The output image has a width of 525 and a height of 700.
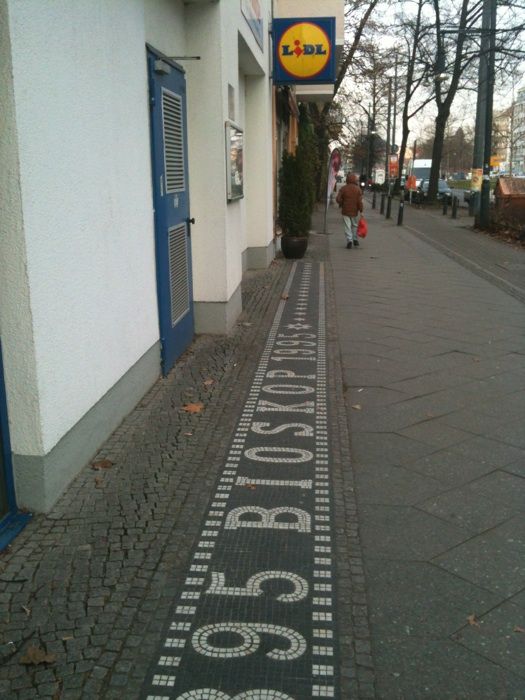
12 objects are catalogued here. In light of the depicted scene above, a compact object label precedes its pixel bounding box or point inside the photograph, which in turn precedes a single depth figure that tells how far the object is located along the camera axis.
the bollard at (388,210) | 29.29
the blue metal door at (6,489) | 3.53
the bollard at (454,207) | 28.48
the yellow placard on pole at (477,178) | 22.52
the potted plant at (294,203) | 14.69
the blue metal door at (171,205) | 6.00
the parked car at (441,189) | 39.65
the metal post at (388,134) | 42.01
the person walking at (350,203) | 17.16
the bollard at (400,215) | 25.12
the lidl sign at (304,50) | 12.87
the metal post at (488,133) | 16.72
